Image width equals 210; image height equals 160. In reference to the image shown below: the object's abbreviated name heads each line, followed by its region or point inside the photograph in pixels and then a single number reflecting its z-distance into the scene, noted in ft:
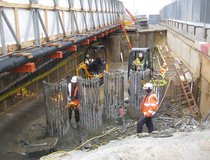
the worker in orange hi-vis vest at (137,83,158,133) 25.22
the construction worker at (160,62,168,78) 38.95
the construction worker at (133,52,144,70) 38.98
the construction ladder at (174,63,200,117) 33.32
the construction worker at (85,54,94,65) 44.15
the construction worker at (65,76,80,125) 30.81
